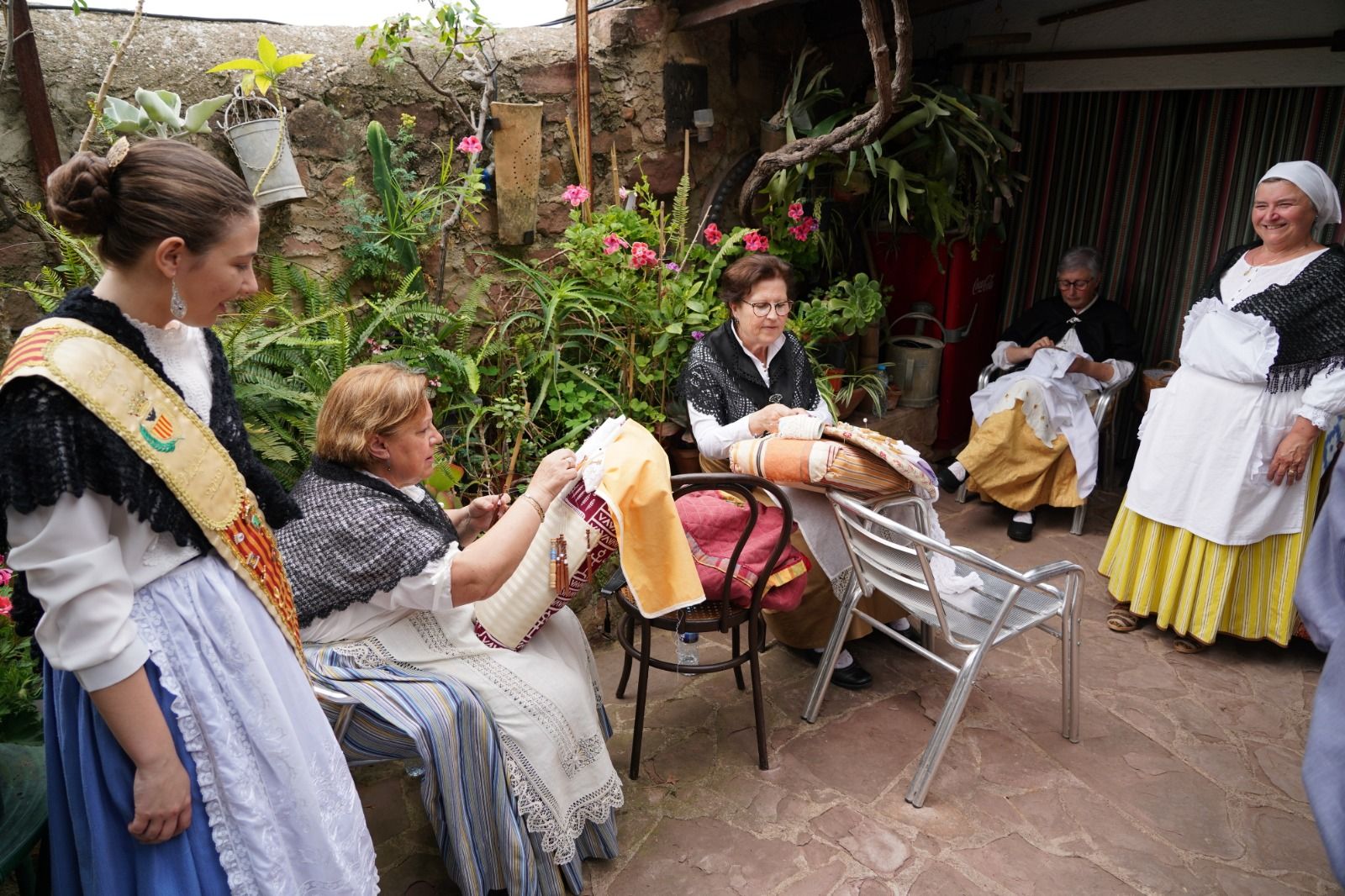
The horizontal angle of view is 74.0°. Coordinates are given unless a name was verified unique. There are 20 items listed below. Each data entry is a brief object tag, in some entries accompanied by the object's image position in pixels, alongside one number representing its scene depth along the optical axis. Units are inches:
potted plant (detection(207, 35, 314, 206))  121.9
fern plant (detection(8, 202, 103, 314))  109.3
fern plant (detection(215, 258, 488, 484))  116.1
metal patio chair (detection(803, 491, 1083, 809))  97.2
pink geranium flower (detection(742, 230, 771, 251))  153.5
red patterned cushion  101.4
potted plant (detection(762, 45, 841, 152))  172.1
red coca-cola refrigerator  193.6
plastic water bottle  104.0
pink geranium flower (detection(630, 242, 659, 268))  142.7
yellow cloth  83.7
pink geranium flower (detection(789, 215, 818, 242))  168.6
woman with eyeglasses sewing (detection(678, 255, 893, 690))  125.6
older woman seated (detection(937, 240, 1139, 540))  172.1
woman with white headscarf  121.0
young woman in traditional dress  48.9
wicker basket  174.7
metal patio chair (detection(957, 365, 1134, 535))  176.1
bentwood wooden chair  96.5
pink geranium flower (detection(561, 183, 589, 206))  149.2
